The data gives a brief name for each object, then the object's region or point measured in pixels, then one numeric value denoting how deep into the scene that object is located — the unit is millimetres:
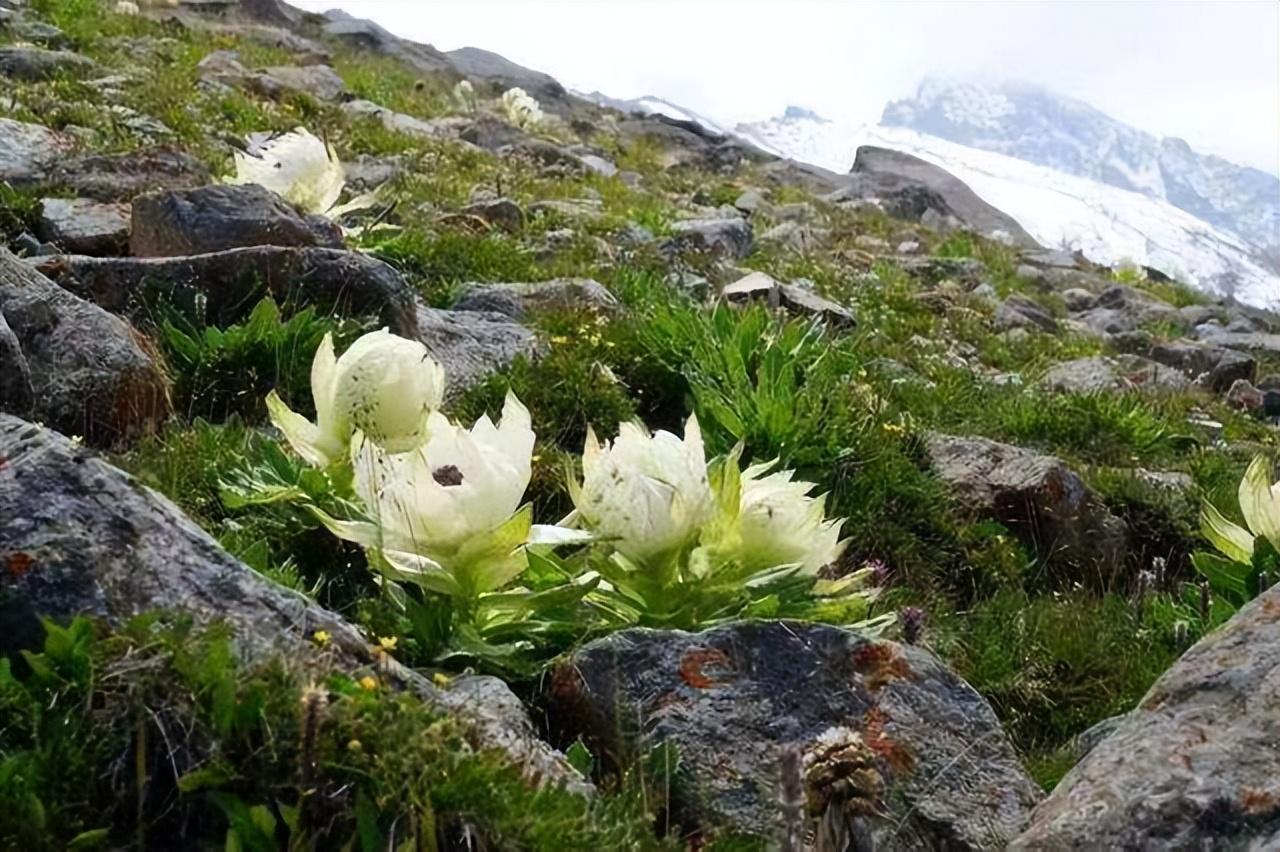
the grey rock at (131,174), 6504
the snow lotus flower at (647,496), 2492
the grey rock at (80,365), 3484
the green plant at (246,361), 3988
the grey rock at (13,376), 3064
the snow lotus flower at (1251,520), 3492
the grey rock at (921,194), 24738
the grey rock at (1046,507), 4750
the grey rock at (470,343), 4691
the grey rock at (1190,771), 1817
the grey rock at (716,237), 9875
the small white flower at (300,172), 6070
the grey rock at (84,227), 5535
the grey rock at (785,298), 8102
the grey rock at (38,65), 10469
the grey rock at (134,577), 1820
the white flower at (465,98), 20105
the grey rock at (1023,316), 11336
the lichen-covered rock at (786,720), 2172
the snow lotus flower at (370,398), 2793
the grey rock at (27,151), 6496
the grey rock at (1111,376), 8359
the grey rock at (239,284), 4367
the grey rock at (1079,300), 14891
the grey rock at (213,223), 5062
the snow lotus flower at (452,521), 2383
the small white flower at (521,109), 18953
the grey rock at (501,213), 9023
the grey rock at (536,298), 5895
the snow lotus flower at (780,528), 2658
